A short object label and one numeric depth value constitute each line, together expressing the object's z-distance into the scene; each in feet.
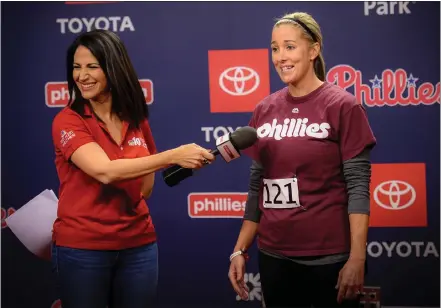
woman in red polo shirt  13.71
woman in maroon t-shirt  13.43
